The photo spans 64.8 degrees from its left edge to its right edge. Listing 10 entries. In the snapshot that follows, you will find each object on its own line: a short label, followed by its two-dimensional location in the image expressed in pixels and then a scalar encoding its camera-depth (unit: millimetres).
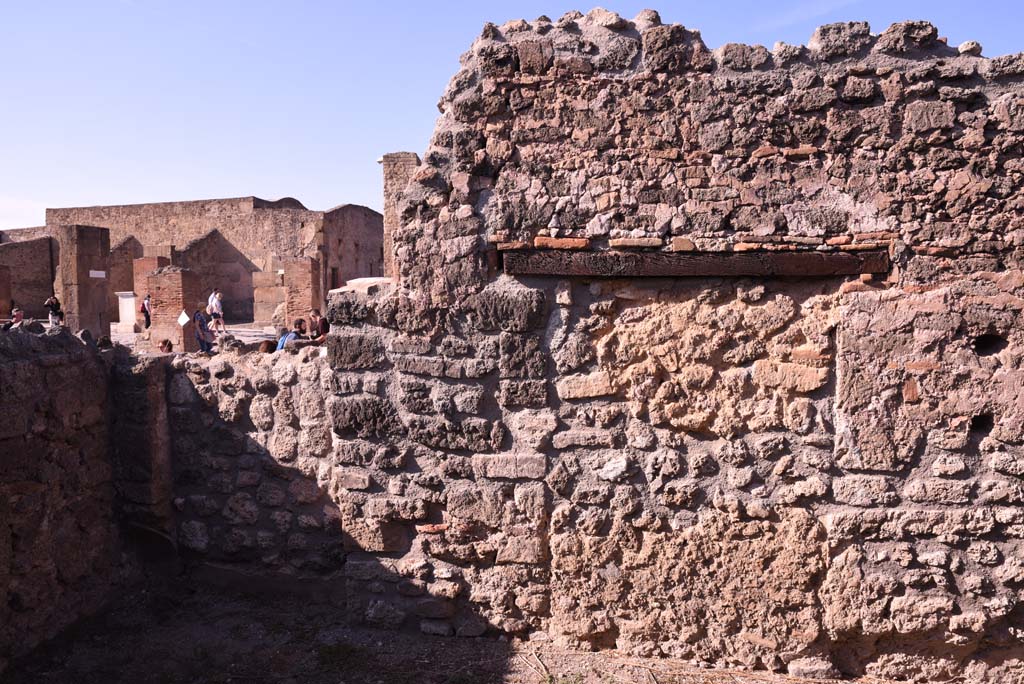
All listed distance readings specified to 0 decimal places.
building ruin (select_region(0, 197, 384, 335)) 21703
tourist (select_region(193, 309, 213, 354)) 14859
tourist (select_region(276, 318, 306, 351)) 11077
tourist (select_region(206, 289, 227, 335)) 17656
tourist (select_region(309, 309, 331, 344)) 10019
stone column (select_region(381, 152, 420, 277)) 17062
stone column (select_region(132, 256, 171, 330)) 20078
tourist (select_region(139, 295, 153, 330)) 18659
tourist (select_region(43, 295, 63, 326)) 14812
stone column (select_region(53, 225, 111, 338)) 16734
